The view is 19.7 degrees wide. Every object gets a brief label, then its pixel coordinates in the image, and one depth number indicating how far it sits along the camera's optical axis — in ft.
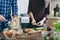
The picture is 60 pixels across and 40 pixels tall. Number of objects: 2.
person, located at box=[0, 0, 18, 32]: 5.13
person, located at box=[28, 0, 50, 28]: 5.40
